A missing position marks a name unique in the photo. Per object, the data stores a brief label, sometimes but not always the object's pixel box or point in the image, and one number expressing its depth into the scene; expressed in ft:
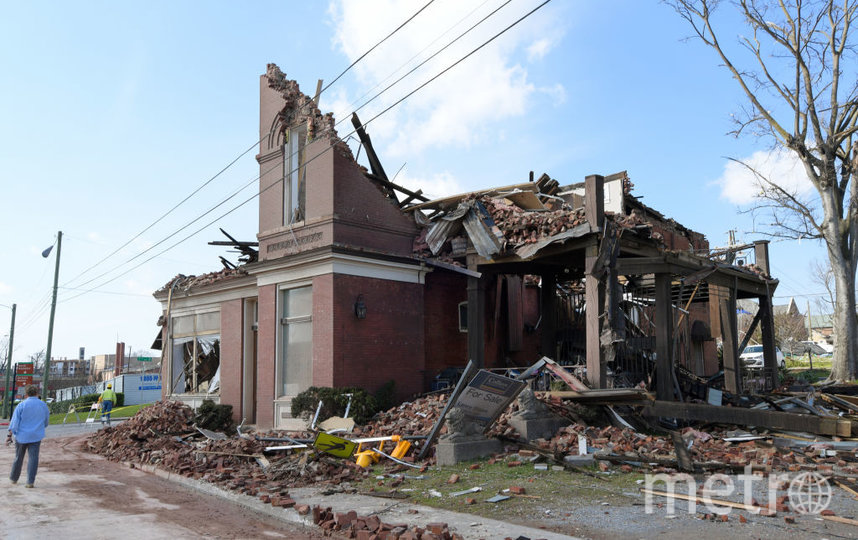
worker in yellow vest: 75.61
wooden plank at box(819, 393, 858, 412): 50.32
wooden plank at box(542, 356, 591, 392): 42.94
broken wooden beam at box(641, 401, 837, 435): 36.52
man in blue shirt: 34.99
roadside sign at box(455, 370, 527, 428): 35.37
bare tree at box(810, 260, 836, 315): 186.17
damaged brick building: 47.06
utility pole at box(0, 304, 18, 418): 111.57
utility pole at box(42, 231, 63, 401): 102.54
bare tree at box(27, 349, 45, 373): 302.14
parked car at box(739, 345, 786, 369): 131.09
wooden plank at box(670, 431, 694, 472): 29.53
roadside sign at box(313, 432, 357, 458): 36.14
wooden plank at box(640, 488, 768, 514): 22.88
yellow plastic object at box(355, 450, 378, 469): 36.27
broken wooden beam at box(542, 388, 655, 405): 39.09
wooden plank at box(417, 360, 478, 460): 36.86
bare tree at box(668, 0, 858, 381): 76.07
